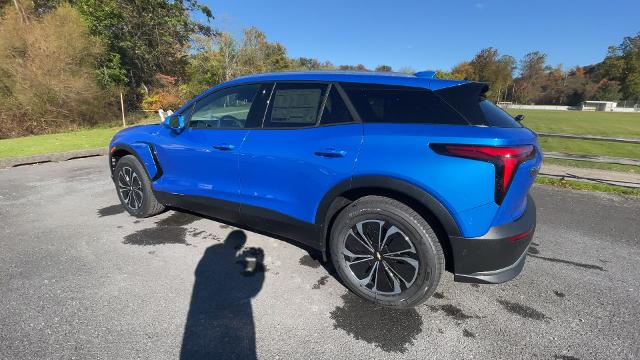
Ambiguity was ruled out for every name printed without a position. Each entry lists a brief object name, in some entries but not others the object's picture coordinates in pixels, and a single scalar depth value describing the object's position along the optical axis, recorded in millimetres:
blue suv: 2121
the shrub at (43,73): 12297
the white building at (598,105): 70469
